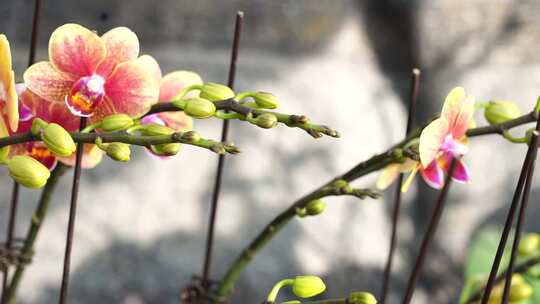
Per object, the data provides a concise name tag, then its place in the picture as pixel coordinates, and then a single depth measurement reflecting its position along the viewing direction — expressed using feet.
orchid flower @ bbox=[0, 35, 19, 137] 3.12
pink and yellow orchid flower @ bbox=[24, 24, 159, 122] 3.26
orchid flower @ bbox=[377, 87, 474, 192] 3.30
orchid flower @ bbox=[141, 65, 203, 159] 3.44
